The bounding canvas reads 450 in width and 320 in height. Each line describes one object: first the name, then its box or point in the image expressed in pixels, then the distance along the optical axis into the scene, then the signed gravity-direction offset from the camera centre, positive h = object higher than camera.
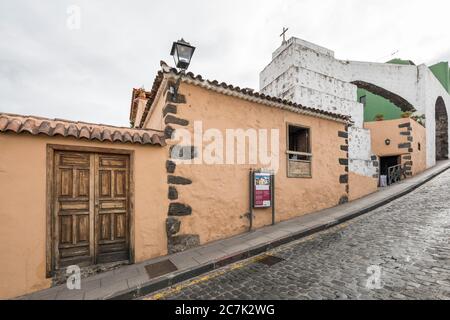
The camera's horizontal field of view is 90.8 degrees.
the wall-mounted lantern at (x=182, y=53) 4.82 +2.37
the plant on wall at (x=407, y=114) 14.27 +2.97
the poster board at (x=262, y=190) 6.15 -0.83
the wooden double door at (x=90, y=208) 4.12 -0.93
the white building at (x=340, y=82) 10.40 +4.39
